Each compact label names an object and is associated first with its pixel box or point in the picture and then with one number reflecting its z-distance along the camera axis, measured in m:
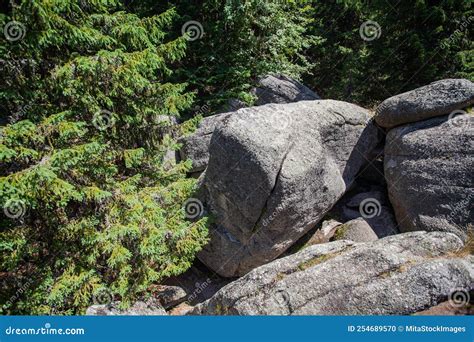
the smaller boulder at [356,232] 10.48
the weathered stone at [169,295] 9.62
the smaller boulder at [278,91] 14.28
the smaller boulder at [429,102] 10.02
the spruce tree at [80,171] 6.68
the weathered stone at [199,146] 11.56
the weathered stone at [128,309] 7.03
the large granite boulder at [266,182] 8.92
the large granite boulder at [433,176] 9.36
